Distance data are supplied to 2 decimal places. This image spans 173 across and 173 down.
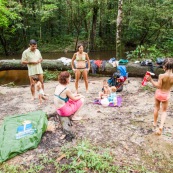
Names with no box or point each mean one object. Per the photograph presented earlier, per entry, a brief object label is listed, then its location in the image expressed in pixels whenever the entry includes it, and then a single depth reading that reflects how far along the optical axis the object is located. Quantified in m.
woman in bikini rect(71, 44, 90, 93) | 6.50
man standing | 5.95
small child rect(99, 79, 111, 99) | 6.02
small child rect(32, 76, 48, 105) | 6.13
